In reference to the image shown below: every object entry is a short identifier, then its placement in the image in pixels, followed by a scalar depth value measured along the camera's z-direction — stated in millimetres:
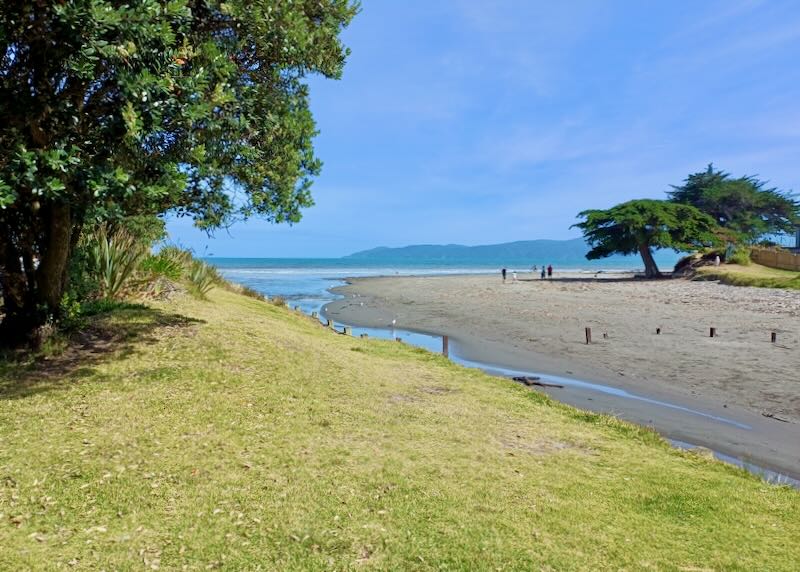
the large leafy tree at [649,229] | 55906
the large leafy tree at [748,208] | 70312
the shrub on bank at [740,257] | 52272
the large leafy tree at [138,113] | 6105
